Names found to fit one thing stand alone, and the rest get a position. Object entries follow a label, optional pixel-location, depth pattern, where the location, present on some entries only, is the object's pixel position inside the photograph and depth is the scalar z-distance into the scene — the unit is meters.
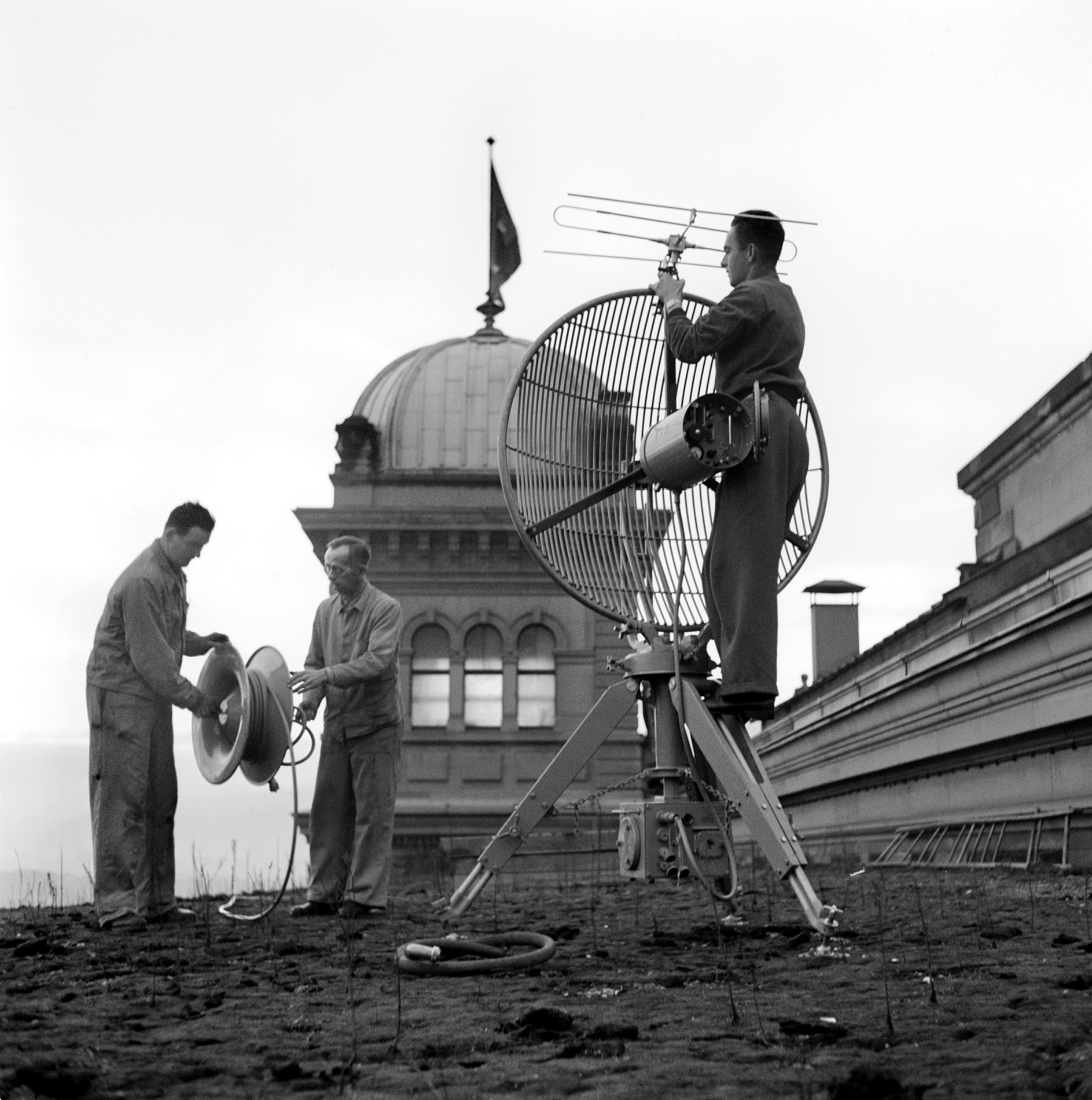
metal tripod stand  5.52
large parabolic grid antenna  6.61
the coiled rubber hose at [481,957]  4.61
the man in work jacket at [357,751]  7.86
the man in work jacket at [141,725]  6.95
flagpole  33.00
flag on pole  33.25
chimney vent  22.58
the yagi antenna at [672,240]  6.32
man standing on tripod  5.69
